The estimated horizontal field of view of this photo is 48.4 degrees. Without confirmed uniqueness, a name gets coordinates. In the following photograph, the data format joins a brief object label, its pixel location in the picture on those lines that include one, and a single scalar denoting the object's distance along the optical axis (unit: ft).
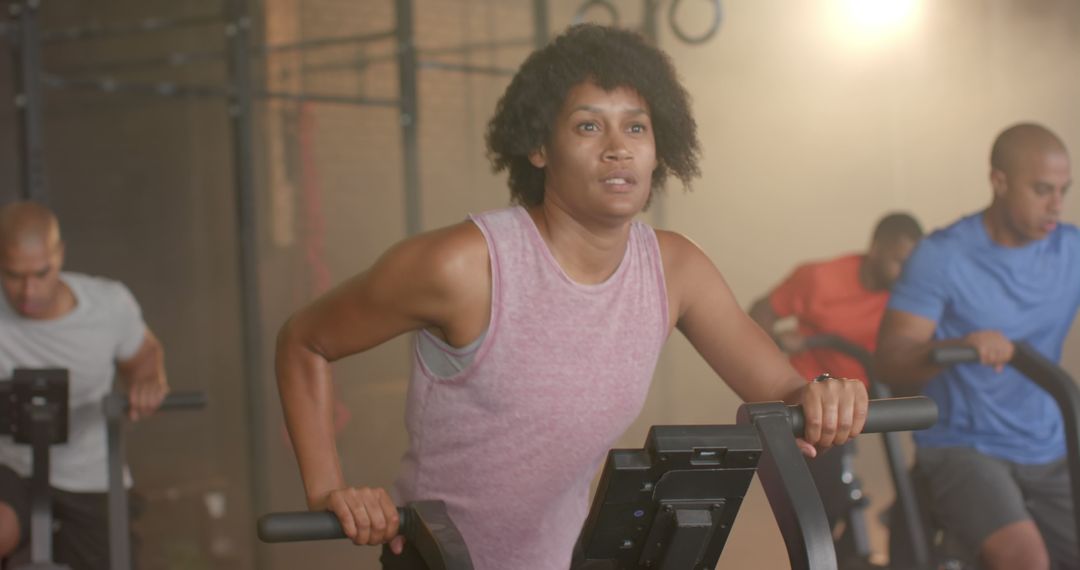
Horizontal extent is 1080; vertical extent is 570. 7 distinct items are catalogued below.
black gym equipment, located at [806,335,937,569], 9.59
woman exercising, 5.39
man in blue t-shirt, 9.18
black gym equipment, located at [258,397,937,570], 3.86
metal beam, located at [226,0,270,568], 13.38
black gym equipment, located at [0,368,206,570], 8.48
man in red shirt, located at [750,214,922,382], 12.12
